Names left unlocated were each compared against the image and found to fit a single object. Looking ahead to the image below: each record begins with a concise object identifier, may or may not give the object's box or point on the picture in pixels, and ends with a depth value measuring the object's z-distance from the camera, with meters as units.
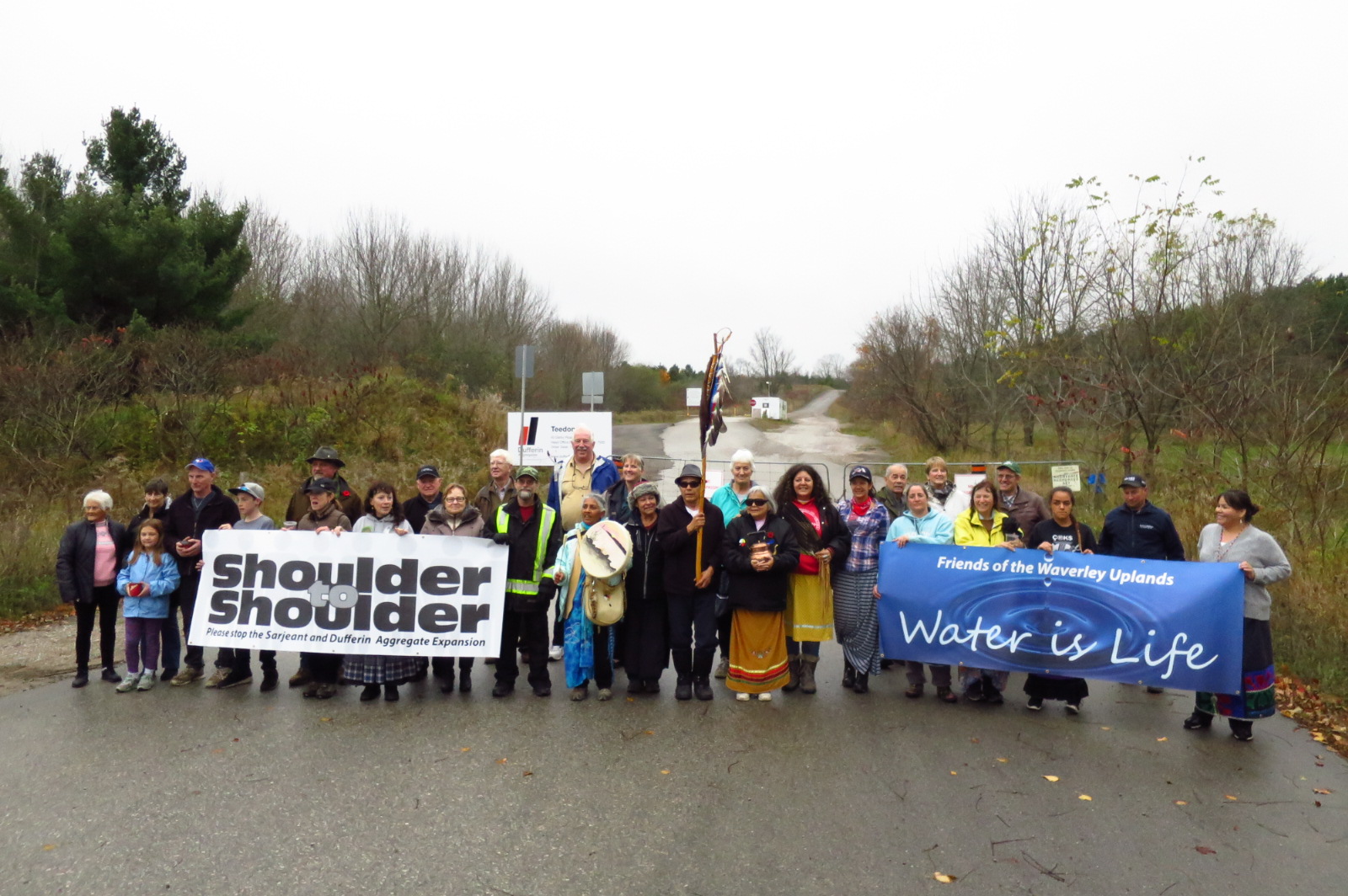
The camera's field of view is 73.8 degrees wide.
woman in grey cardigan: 6.24
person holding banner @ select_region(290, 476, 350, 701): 7.14
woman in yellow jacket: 7.15
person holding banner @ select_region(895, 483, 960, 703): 7.49
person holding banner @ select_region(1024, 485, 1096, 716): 6.84
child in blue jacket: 7.09
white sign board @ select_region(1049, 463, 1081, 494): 11.59
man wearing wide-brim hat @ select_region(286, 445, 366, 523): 8.05
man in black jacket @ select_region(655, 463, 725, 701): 7.08
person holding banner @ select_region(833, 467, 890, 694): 7.30
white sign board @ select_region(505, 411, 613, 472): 18.33
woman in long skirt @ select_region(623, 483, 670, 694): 7.19
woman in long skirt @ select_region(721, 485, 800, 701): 7.04
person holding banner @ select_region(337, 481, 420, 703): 7.04
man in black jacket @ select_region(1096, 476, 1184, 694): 7.22
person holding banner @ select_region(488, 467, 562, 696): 7.18
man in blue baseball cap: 7.34
